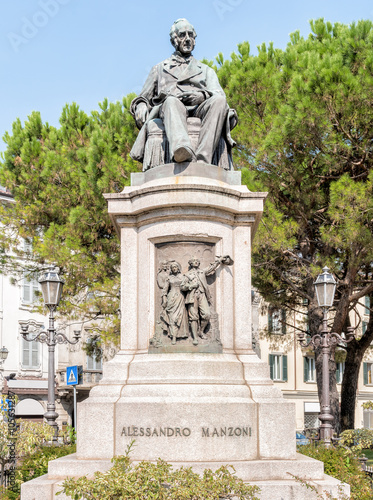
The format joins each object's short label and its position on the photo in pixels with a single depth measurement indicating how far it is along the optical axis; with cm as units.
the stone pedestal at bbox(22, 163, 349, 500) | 705
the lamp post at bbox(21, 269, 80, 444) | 1273
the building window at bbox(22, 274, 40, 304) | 3634
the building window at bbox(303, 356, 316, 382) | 4416
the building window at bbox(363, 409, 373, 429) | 4788
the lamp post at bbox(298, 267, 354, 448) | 1200
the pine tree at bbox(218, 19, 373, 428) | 1589
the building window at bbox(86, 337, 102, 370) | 2252
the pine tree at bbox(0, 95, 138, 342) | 1927
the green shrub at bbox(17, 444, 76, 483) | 873
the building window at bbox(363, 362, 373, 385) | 4794
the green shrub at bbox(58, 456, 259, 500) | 554
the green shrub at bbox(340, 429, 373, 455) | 1145
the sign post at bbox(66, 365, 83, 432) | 1602
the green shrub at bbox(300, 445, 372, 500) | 686
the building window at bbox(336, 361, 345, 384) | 4608
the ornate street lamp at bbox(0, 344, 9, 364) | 2545
